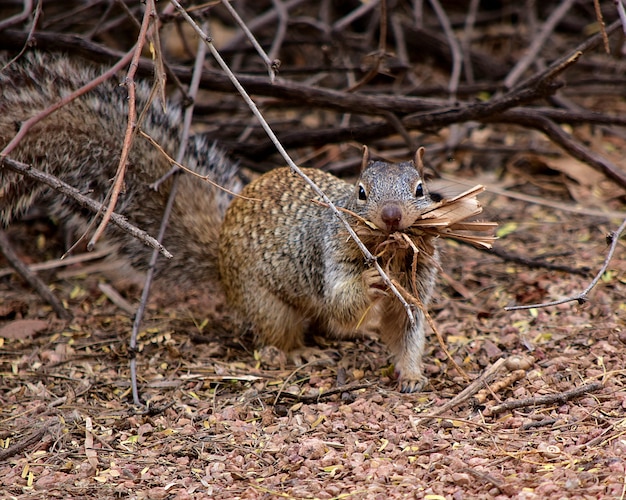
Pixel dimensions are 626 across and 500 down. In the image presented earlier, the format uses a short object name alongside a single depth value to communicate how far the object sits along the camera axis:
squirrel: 8.16
